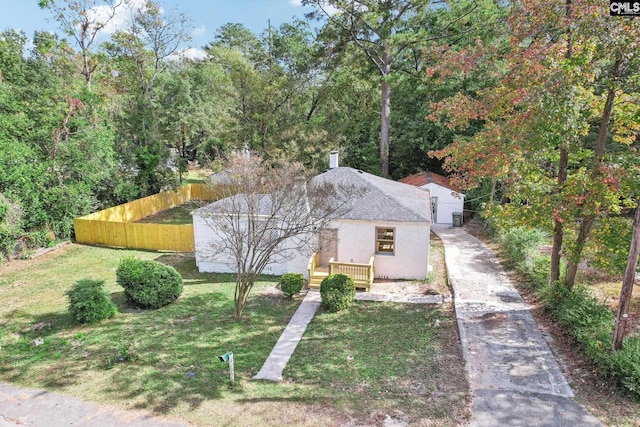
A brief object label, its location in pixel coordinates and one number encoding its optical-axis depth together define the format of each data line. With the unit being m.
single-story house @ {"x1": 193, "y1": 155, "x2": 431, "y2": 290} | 13.79
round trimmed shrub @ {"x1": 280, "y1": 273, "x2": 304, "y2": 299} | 12.54
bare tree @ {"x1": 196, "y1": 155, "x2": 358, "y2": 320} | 10.78
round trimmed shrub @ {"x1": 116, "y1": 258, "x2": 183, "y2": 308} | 11.58
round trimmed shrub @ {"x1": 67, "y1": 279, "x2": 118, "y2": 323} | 10.48
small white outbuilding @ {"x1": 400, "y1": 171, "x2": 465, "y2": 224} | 22.58
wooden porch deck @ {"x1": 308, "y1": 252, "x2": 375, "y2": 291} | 13.31
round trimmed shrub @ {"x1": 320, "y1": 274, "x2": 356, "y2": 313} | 11.54
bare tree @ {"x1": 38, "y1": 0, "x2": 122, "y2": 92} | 21.77
